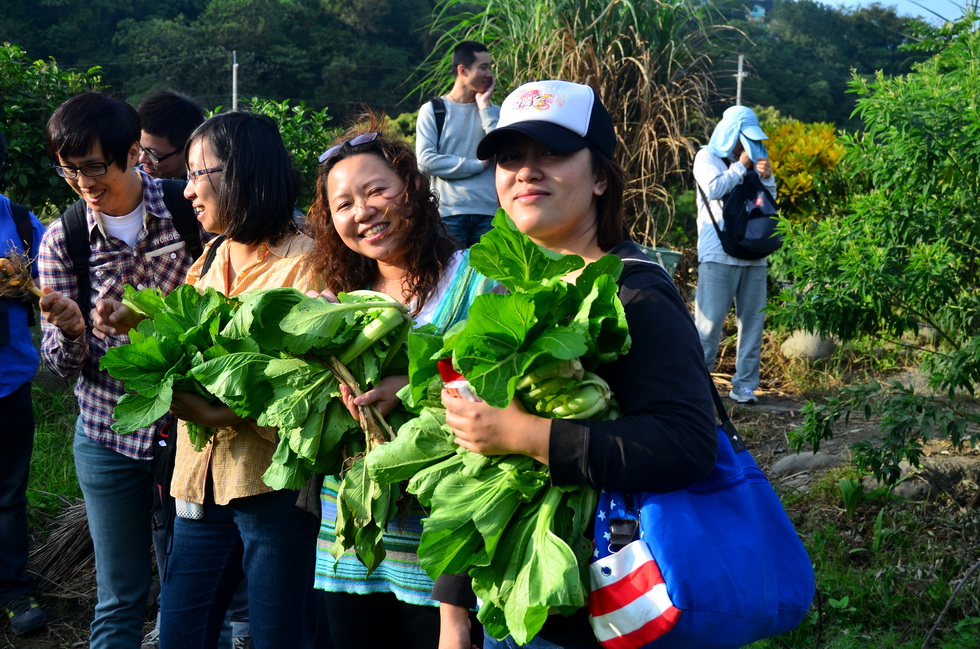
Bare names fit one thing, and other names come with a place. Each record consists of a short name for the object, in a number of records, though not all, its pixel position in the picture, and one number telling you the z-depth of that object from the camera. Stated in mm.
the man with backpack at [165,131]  3783
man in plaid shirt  2949
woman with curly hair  2244
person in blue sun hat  6352
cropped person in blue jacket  3971
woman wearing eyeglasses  2580
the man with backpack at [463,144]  5781
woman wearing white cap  1607
